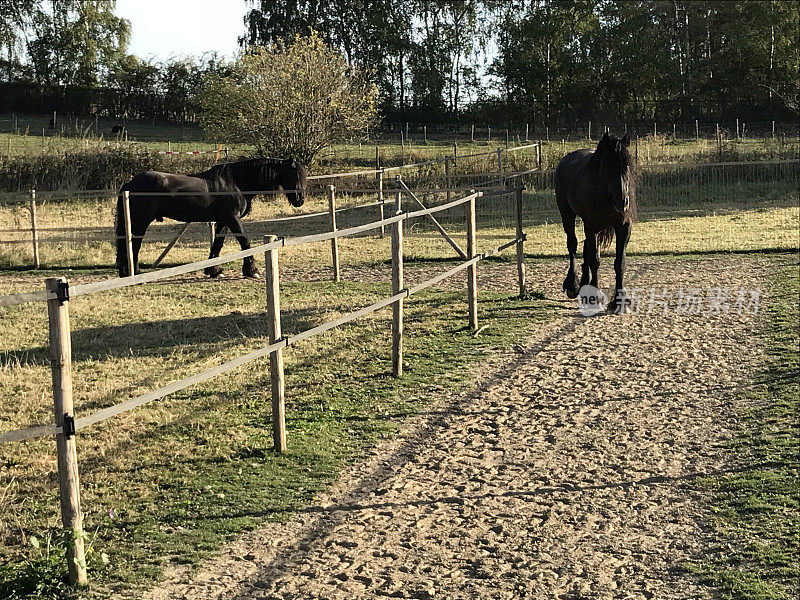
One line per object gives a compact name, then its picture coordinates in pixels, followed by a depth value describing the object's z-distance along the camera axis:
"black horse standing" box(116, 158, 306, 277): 12.74
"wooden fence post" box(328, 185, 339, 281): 12.36
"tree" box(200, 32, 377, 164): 28.61
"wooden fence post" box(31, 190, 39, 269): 14.35
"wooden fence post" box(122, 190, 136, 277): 11.91
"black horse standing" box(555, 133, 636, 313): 8.98
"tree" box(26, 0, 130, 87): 50.50
